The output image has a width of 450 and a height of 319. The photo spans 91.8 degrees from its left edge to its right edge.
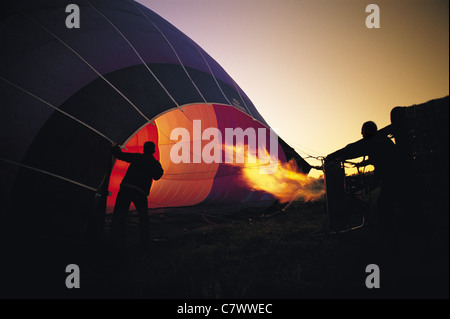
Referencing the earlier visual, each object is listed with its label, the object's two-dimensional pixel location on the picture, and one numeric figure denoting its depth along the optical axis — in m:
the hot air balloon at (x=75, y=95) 2.89
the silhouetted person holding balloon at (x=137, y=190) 3.50
